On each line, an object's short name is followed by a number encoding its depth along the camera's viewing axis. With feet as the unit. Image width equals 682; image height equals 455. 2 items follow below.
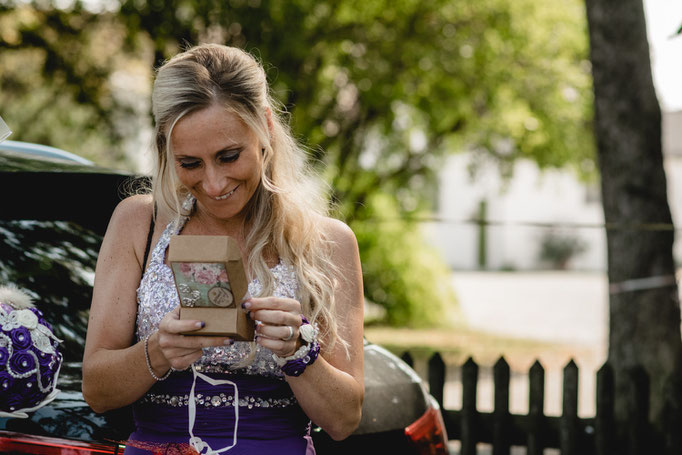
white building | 110.52
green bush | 48.39
